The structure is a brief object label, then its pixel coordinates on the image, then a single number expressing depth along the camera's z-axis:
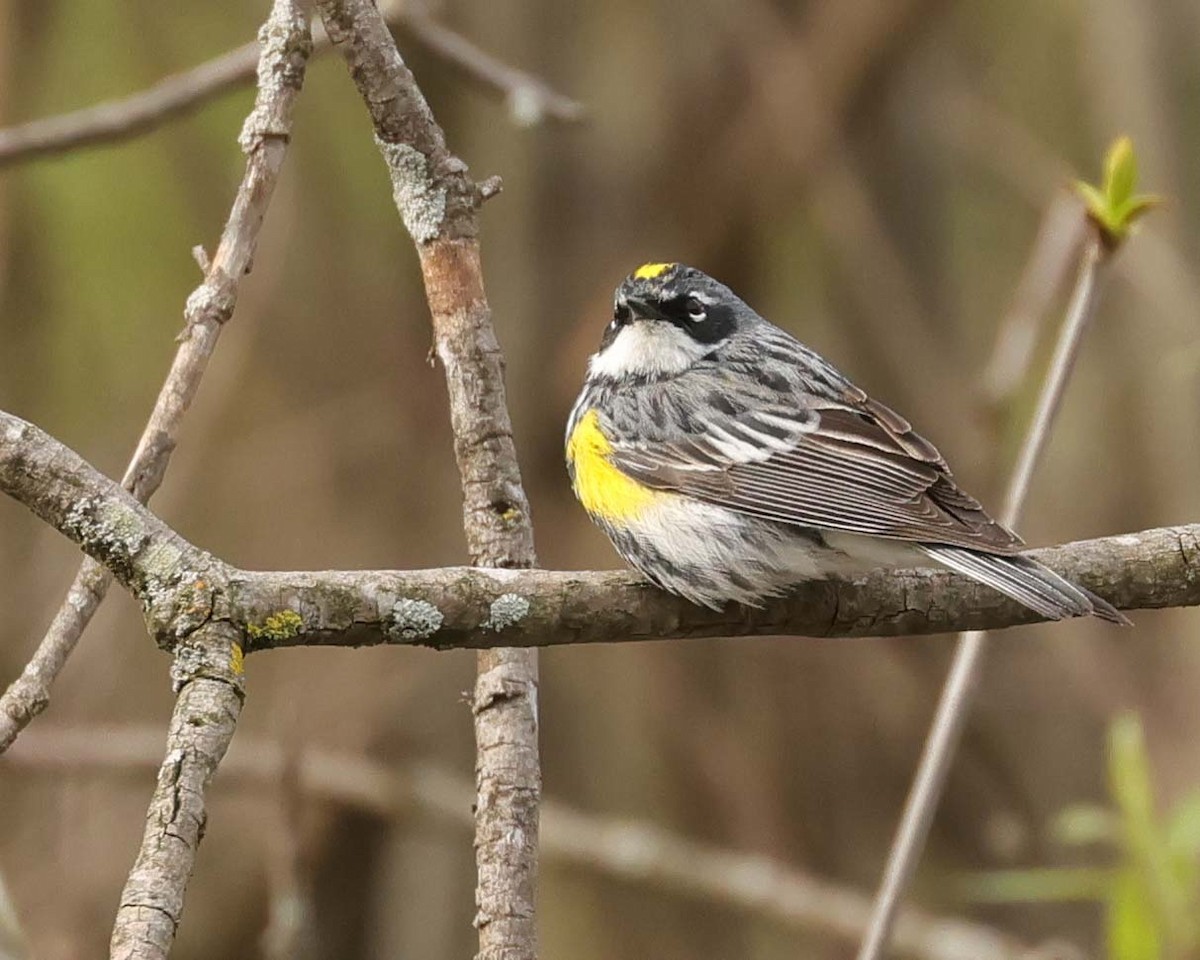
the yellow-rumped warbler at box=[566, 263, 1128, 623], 6.70
